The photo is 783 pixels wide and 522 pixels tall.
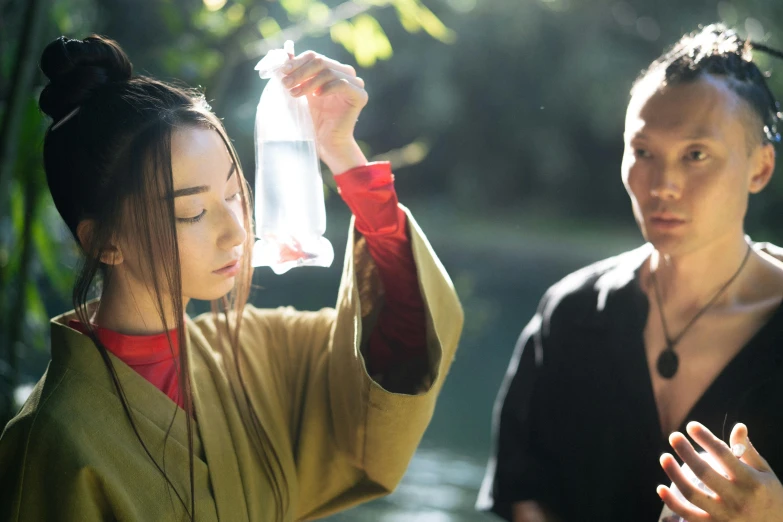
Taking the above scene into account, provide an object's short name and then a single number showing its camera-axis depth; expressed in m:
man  1.98
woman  1.81
